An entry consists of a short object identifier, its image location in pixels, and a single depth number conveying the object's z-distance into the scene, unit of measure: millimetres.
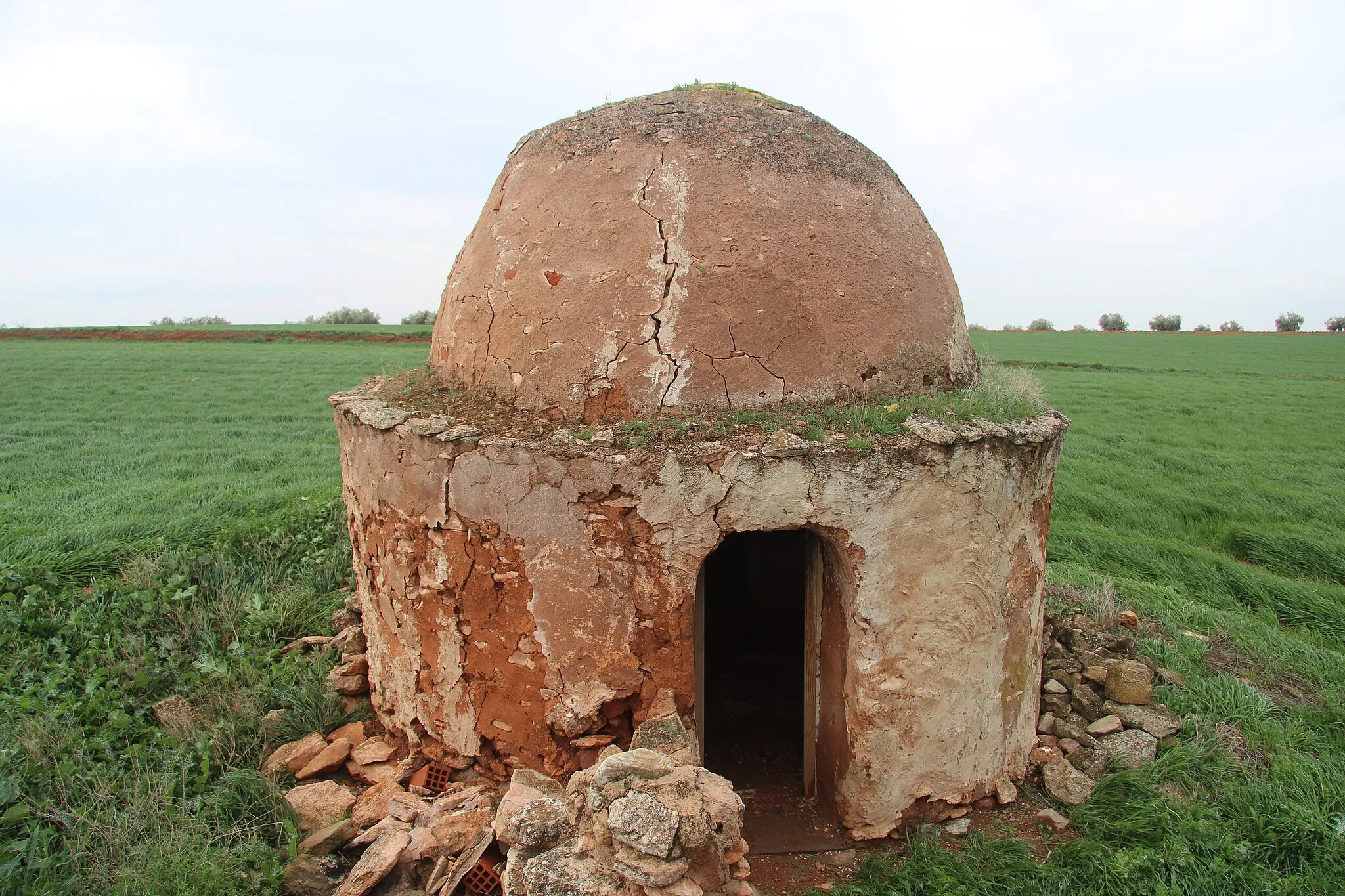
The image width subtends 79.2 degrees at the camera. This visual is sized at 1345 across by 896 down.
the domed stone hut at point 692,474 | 3156
